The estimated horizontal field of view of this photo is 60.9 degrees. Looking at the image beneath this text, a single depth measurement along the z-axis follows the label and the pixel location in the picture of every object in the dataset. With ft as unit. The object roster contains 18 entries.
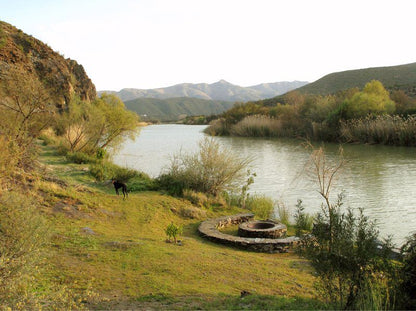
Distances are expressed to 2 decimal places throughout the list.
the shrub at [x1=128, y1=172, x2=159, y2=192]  49.05
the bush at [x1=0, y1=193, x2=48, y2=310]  13.12
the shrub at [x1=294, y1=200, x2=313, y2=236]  38.13
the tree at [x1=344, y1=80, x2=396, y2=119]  127.13
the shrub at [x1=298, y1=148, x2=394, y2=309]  15.17
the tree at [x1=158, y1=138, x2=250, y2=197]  48.96
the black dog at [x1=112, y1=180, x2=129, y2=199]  39.52
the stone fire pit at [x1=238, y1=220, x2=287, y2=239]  34.60
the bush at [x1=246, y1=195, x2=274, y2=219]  45.71
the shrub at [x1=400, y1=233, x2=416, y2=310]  14.03
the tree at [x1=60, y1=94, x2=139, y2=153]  71.10
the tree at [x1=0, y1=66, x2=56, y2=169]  39.01
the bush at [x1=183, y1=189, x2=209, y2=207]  46.04
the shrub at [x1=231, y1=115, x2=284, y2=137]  169.48
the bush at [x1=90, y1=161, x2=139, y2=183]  51.70
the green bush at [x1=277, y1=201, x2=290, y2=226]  42.48
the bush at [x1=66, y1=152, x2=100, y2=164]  62.34
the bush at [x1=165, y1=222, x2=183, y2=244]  28.32
